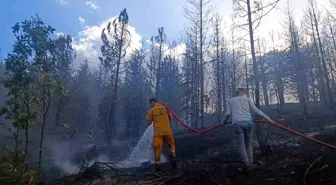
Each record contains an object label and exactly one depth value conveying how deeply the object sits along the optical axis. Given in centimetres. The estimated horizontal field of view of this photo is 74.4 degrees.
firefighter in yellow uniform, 582
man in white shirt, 523
